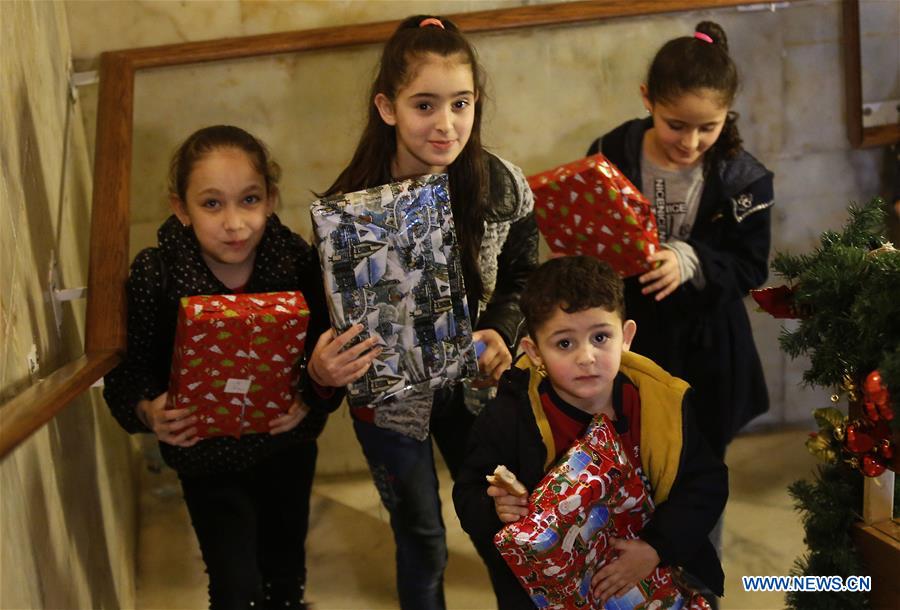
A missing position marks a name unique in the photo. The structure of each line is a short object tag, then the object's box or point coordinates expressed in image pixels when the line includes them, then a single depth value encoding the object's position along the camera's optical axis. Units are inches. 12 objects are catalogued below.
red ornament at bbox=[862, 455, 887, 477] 76.9
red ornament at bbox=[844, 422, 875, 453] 76.7
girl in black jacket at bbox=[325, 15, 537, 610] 90.6
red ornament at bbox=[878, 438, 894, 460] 75.5
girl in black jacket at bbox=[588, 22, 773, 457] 101.7
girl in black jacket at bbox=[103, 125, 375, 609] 90.9
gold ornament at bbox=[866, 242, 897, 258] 75.7
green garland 72.1
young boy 80.0
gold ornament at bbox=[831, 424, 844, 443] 82.1
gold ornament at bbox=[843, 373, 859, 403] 77.5
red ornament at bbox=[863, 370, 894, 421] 71.3
